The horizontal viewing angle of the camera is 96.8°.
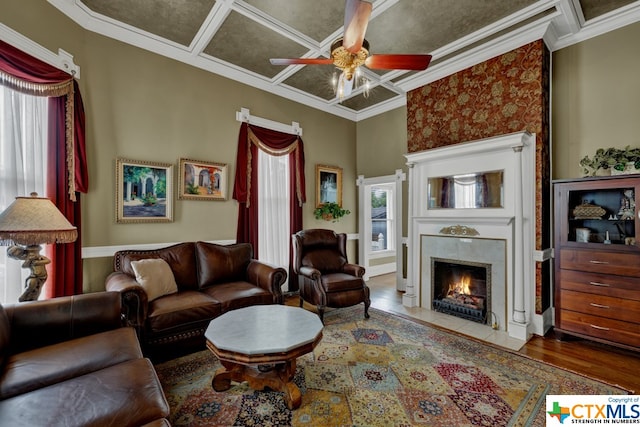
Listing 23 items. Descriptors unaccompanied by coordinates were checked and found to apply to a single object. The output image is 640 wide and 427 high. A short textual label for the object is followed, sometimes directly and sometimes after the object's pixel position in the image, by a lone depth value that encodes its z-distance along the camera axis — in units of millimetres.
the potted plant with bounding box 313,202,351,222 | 5195
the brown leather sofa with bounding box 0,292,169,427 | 1247
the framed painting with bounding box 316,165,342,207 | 5281
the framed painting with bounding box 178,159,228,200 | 3729
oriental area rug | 1912
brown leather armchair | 3566
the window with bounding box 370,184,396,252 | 6844
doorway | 5082
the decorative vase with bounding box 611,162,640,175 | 2707
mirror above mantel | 3467
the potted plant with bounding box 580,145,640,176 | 2754
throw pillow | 2836
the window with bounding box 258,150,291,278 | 4551
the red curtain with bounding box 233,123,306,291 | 4219
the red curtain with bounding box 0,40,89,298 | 2686
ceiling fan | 1815
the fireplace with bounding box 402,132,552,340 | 3229
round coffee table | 1853
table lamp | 2037
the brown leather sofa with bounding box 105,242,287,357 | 2527
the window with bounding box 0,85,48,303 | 2407
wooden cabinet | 2662
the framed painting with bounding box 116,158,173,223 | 3277
